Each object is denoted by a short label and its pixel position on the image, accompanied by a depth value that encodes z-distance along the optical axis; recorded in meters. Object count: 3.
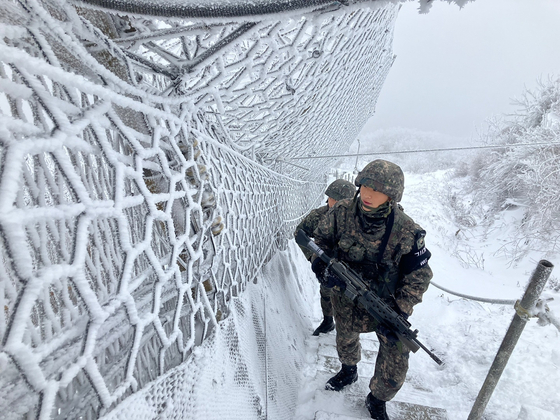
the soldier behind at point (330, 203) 3.00
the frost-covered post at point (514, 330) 1.50
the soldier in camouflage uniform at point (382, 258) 1.75
